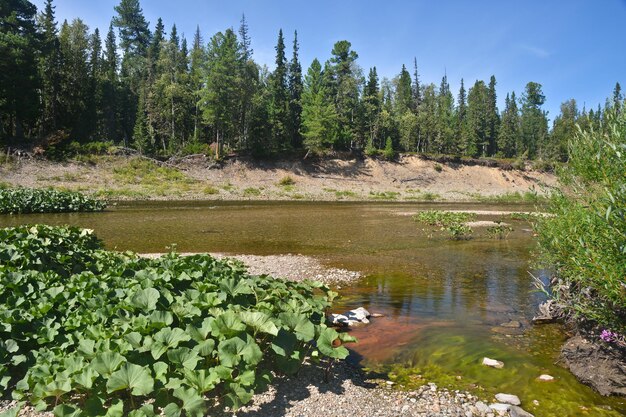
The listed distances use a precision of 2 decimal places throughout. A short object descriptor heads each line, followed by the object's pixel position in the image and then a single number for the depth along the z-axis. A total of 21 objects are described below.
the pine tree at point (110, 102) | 67.44
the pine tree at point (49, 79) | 57.75
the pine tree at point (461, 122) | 92.06
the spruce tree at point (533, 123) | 109.01
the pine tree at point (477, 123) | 95.31
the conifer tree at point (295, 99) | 77.56
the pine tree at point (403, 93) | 99.51
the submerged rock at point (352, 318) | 9.08
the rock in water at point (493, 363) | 7.27
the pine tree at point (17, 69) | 49.83
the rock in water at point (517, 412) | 5.54
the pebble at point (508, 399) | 5.97
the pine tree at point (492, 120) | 107.48
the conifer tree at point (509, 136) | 104.31
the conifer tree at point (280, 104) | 71.69
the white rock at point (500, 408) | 5.63
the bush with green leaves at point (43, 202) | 30.06
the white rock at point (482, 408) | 5.64
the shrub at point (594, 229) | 5.68
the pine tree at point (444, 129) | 90.19
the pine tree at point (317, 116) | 68.75
